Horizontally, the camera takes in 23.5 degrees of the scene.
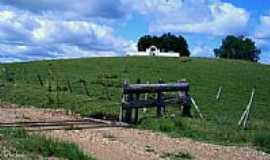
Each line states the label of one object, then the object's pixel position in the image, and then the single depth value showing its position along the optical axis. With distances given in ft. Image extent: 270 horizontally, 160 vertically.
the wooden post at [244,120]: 71.91
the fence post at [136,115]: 65.52
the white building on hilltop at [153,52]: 316.09
